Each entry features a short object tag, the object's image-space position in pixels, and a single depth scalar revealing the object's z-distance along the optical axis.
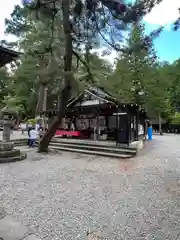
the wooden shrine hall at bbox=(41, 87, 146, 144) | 10.10
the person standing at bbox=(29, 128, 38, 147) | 11.44
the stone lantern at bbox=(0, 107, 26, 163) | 7.54
